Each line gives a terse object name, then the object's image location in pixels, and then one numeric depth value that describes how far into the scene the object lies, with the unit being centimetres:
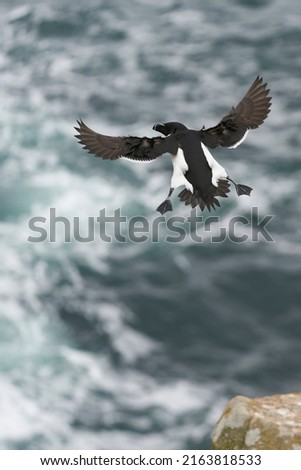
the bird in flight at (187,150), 1384
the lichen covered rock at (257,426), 1488
